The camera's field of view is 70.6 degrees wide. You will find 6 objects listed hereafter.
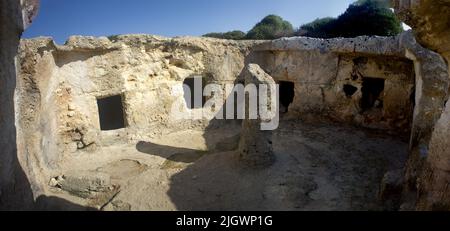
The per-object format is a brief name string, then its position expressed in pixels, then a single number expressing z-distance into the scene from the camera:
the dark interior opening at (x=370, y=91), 9.51
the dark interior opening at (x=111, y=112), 12.87
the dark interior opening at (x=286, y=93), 11.41
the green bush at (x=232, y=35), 24.18
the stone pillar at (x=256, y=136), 6.75
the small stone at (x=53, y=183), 6.65
